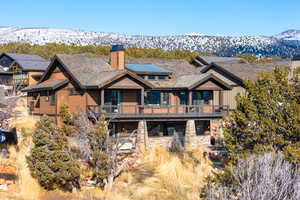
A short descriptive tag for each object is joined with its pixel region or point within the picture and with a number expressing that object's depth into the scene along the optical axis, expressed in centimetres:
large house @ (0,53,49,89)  5703
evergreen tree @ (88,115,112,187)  2419
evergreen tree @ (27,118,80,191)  2356
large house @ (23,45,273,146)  3419
